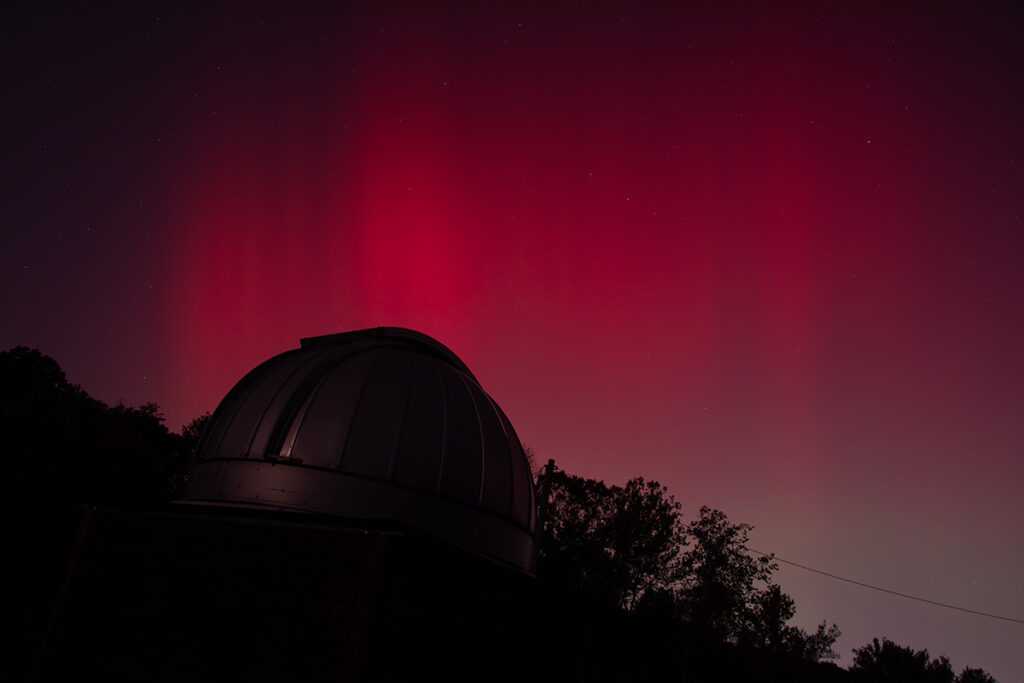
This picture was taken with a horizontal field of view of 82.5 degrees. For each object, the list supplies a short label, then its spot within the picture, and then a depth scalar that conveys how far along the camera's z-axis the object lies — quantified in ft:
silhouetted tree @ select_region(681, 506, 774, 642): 116.88
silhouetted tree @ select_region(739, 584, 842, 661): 126.00
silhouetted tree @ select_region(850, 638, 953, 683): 203.56
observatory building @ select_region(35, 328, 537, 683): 22.67
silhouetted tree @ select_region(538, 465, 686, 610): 112.27
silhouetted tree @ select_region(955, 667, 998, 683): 242.58
